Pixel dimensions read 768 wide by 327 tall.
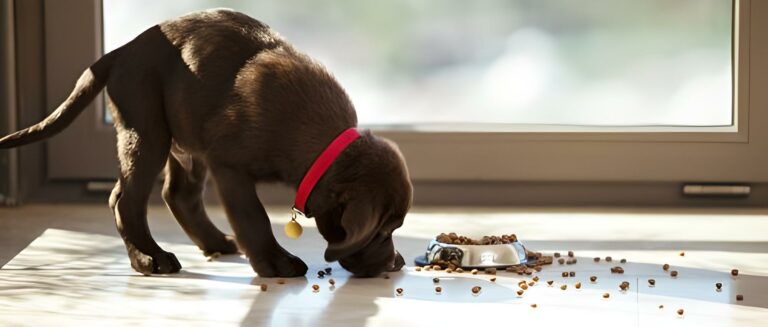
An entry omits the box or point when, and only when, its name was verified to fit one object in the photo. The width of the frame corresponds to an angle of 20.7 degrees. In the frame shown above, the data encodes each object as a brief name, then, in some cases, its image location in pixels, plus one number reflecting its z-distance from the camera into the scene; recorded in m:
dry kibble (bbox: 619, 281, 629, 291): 4.70
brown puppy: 4.79
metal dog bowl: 5.22
